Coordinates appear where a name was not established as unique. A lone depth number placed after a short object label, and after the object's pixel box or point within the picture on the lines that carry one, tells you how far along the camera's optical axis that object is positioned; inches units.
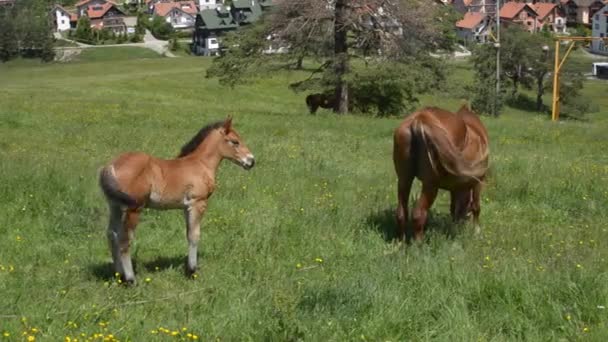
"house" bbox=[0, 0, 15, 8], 4852.9
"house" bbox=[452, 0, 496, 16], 5001.5
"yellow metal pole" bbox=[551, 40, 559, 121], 1387.8
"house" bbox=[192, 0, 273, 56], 4338.1
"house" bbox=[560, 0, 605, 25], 5595.5
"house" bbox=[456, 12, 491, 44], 4677.7
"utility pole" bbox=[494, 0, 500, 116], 1887.3
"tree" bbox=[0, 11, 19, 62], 3730.3
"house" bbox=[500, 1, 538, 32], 5275.6
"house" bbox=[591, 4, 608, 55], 4544.0
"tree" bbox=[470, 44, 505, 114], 1931.6
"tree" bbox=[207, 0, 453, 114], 1130.0
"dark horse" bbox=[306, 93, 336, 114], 1263.5
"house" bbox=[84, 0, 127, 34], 5024.6
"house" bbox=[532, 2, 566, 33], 5433.1
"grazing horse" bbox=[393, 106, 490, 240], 352.2
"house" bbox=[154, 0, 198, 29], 5600.4
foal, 298.0
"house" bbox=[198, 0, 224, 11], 6146.7
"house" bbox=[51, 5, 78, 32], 5177.2
